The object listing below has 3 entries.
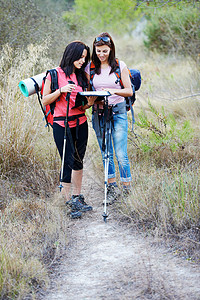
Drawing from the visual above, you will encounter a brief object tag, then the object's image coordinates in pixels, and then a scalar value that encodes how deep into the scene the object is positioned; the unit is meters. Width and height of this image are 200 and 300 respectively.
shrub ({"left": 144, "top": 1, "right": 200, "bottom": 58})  23.08
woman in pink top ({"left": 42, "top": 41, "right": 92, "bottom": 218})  8.12
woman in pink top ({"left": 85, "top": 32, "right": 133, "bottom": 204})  8.34
